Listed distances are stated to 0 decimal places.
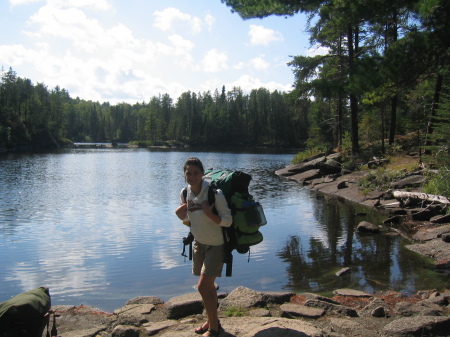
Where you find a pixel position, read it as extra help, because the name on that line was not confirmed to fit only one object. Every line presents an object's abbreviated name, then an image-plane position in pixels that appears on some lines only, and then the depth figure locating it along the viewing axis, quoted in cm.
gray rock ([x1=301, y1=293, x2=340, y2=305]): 661
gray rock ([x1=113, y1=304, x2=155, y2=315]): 627
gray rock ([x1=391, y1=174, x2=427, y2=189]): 1812
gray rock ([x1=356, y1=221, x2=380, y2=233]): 1320
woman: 462
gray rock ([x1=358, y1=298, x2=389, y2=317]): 596
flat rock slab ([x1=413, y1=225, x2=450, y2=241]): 1180
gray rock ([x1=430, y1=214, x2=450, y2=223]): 1335
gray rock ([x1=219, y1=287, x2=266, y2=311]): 627
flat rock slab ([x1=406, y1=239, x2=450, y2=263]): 1019
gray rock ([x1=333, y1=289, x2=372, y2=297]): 742
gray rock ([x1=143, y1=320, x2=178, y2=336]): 524
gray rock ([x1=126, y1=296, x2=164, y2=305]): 695
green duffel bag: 395
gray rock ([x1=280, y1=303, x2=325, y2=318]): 579
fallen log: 1444
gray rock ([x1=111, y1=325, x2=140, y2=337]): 504
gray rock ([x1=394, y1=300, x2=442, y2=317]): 577
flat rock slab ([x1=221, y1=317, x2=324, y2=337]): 460
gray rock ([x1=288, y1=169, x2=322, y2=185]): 2910
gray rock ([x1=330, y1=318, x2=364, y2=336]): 517
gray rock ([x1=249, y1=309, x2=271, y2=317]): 579
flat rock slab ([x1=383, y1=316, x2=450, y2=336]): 486
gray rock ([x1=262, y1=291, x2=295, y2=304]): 672
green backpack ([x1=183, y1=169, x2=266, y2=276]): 460
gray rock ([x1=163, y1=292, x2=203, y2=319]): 601
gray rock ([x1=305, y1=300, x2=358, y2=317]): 596
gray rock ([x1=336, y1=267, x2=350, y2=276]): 915
